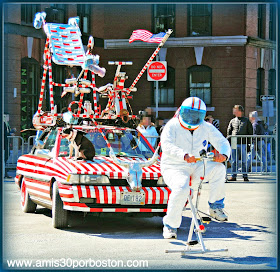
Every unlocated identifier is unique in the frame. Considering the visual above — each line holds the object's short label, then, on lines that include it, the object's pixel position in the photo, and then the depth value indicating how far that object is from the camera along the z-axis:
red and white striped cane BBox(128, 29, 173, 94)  10.75
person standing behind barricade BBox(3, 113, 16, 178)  17.28
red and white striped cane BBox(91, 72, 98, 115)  11.65
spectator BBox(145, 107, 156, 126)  16.70
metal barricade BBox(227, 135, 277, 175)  18.11
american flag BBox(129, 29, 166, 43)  12.48
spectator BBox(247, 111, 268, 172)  18.31
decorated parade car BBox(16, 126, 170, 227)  9.36
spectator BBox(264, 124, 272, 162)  18.57
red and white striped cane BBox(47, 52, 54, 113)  11.84
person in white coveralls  8.00
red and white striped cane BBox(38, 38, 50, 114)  11.78
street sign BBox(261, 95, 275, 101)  26.52
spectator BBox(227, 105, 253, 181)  18.09
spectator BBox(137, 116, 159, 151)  16.86
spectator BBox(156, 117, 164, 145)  18.05
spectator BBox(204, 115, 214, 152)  18.88
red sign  18.91
